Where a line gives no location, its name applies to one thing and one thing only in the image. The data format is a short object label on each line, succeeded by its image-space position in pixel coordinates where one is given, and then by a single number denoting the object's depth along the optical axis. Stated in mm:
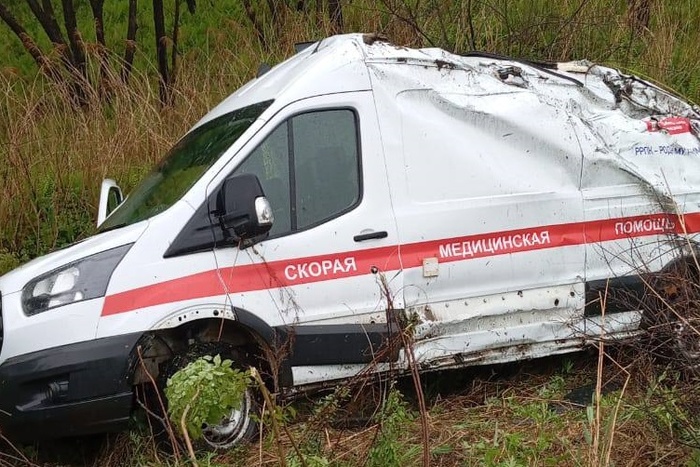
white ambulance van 4215
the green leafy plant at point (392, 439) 3594
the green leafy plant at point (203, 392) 3041
